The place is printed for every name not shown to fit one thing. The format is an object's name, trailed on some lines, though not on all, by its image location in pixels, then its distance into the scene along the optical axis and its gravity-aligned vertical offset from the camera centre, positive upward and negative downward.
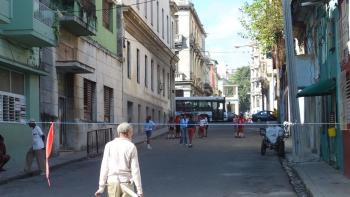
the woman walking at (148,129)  28.42 -0.15
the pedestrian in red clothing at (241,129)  36.00 -0.27
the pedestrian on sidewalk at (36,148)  17.88 -0.59
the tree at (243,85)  146.71 +9.08
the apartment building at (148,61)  38.47 +4.66
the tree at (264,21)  38.47 +6.33
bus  63.72 +1.96
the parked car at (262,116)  60.31 +0.78
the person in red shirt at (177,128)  35.13 -0.16
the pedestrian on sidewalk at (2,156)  17.40 -0.77
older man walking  8.09 -0.51
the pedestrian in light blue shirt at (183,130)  29.67 -0.23
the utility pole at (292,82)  20.16 +1.34
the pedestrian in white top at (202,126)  35.62 -0.10
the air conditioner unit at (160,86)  50.89 +3.15
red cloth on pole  11.44 -0.25
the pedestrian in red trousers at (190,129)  29.38 -0.19
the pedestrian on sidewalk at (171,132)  36.76 -0.40
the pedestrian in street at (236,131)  36.48 -0.39
